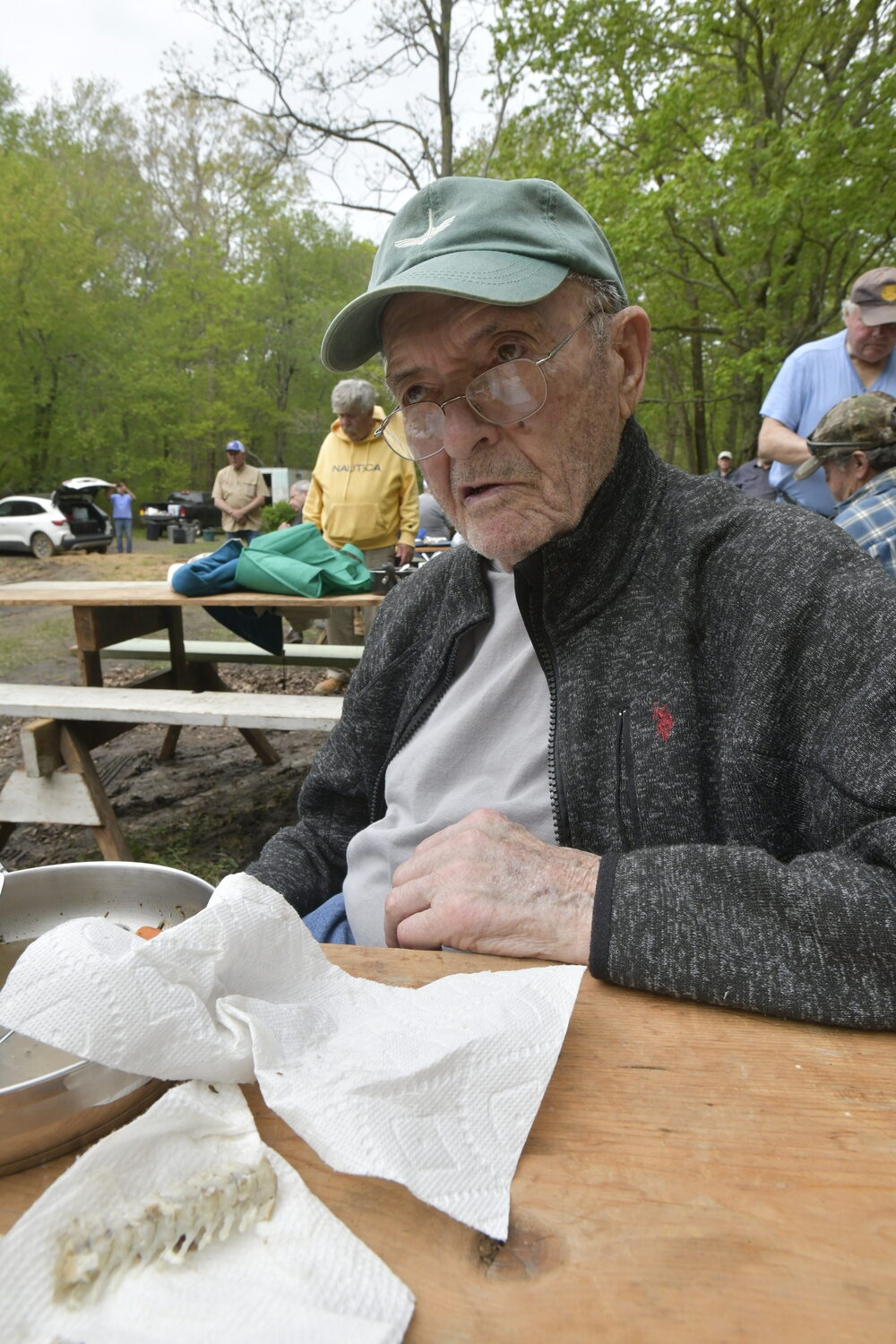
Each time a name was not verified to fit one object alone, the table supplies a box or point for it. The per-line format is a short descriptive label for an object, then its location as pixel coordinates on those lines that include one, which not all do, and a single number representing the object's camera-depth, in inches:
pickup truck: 1069.8
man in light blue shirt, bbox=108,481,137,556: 809.5
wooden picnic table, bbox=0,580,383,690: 157.4
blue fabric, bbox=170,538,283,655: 157.1
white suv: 735.7
